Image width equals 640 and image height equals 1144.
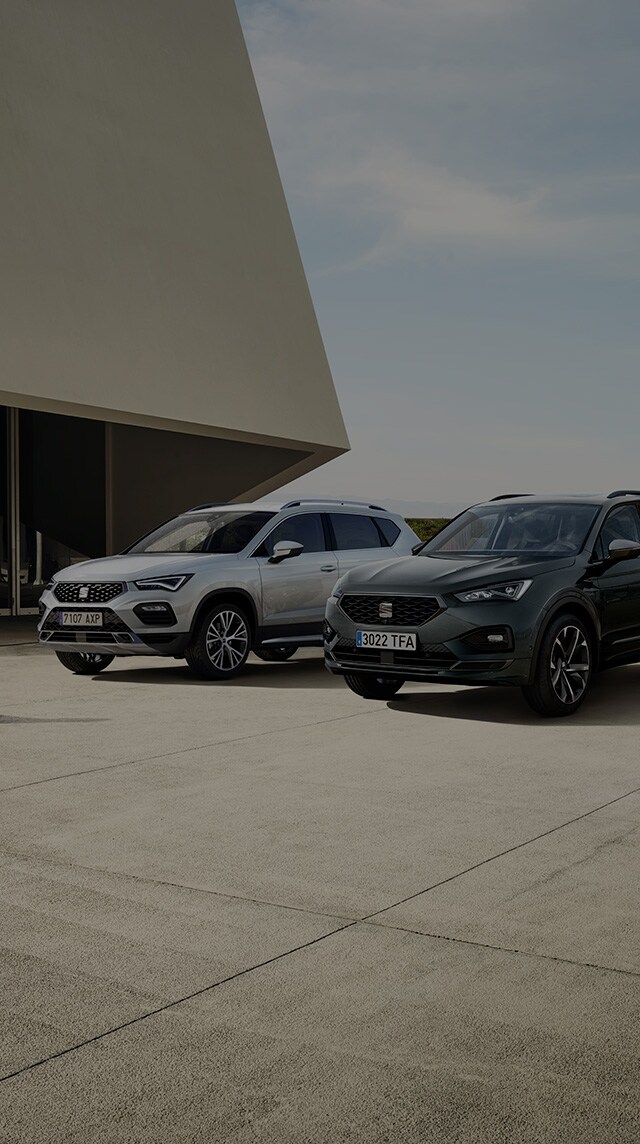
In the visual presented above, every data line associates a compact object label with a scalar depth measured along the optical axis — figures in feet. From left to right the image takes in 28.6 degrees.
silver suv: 38.22
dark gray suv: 29.86
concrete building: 56.13
